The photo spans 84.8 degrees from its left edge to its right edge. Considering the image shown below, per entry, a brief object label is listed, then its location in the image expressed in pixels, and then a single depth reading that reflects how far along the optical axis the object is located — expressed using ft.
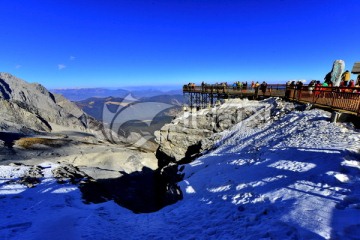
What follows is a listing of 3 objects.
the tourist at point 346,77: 51.76
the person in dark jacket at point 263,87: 79.36
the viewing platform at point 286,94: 37.10
